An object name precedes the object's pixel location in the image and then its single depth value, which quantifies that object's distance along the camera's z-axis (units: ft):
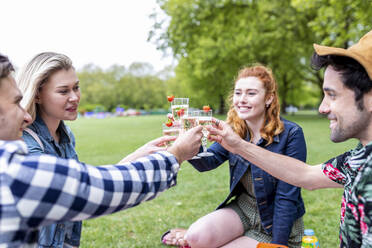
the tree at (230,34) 91.25
